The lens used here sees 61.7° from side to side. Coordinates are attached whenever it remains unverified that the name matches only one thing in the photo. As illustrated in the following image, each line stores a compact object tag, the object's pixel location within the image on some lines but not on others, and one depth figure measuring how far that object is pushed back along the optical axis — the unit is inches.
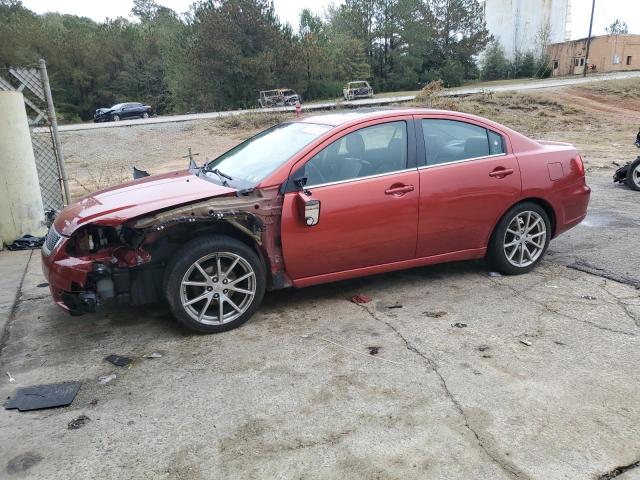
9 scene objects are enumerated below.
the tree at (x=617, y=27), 2970.0
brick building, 2193.7
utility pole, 2067.4
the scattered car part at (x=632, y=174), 367.6
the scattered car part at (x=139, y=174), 233.0
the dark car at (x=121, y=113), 1486.2
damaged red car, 157.2
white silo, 2647.6
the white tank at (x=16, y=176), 263.7
